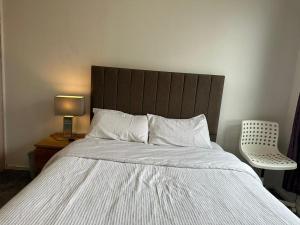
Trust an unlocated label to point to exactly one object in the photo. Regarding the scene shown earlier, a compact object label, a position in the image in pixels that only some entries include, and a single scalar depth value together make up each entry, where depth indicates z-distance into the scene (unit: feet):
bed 4.34
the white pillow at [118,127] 8.38
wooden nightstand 8.58
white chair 9.55
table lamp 8.98
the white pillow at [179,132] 8.39
